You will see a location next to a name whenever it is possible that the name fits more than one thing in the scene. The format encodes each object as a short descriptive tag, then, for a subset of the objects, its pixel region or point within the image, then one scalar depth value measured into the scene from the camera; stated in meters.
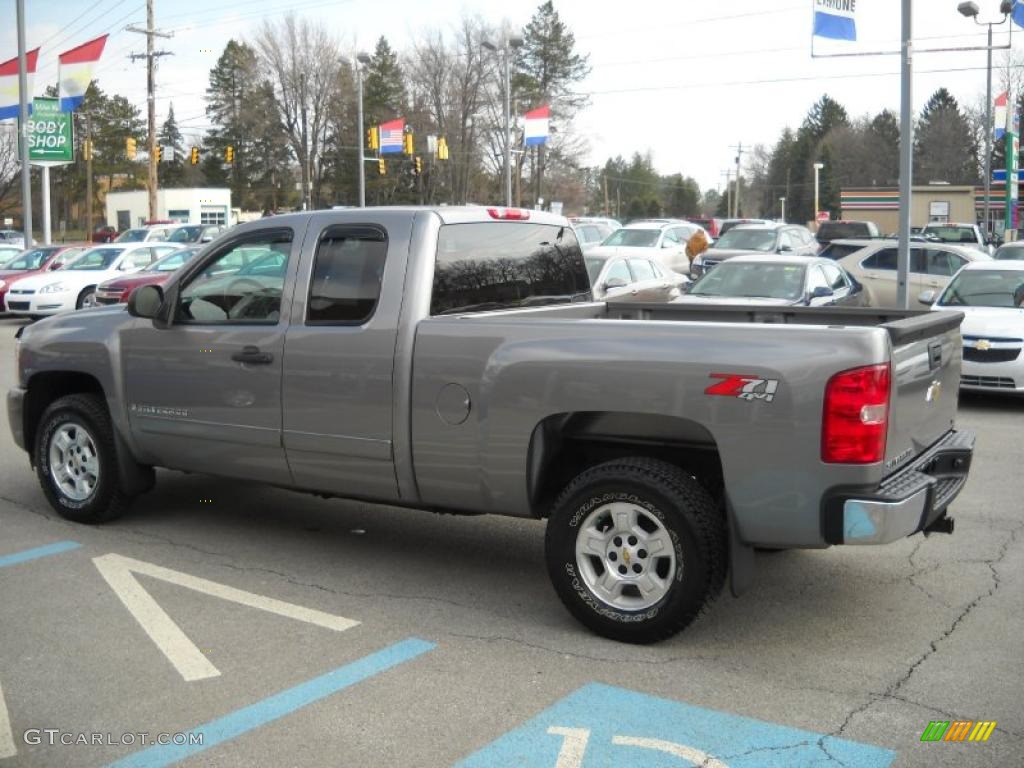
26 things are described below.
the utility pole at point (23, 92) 29.92
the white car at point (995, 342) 11.32
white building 70.81
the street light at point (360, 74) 42.47
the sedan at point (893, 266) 19.92
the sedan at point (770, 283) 14.44
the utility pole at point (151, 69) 45.72
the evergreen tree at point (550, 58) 78.88
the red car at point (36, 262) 24.05
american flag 40.97
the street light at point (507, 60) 38.56
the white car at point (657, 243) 27.77
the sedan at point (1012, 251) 20.58
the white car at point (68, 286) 21.91
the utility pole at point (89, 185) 73.61
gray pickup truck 4.48
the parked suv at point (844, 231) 37.69
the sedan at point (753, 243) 24.28
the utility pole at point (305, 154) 74.69
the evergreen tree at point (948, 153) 95.06
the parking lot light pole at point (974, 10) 18.77
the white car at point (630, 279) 16.78
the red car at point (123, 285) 20.52
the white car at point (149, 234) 33.59
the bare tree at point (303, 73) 74.06
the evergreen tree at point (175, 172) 105.81
